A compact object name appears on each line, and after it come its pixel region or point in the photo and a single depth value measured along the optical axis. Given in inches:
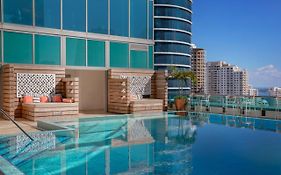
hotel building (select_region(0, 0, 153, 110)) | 347.4
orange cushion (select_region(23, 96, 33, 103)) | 339.4
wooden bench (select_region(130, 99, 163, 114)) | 391.1
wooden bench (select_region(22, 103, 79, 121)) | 321.4
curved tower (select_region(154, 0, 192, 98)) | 1693.6
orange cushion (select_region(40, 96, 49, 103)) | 352.1
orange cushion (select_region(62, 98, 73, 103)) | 356.7
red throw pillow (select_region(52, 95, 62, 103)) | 361.1
